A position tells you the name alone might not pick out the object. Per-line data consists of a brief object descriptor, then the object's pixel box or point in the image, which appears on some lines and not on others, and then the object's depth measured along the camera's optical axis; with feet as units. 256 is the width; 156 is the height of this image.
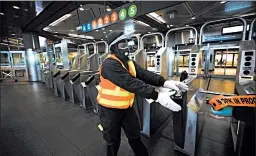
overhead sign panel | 7.33
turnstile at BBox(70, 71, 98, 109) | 10.57
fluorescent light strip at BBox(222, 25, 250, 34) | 18.95
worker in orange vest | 3.17
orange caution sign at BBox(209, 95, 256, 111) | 2.79
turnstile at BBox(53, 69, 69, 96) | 13.55
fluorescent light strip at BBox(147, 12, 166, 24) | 18.02
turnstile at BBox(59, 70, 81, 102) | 12.12
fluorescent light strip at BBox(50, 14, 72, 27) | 17.11
